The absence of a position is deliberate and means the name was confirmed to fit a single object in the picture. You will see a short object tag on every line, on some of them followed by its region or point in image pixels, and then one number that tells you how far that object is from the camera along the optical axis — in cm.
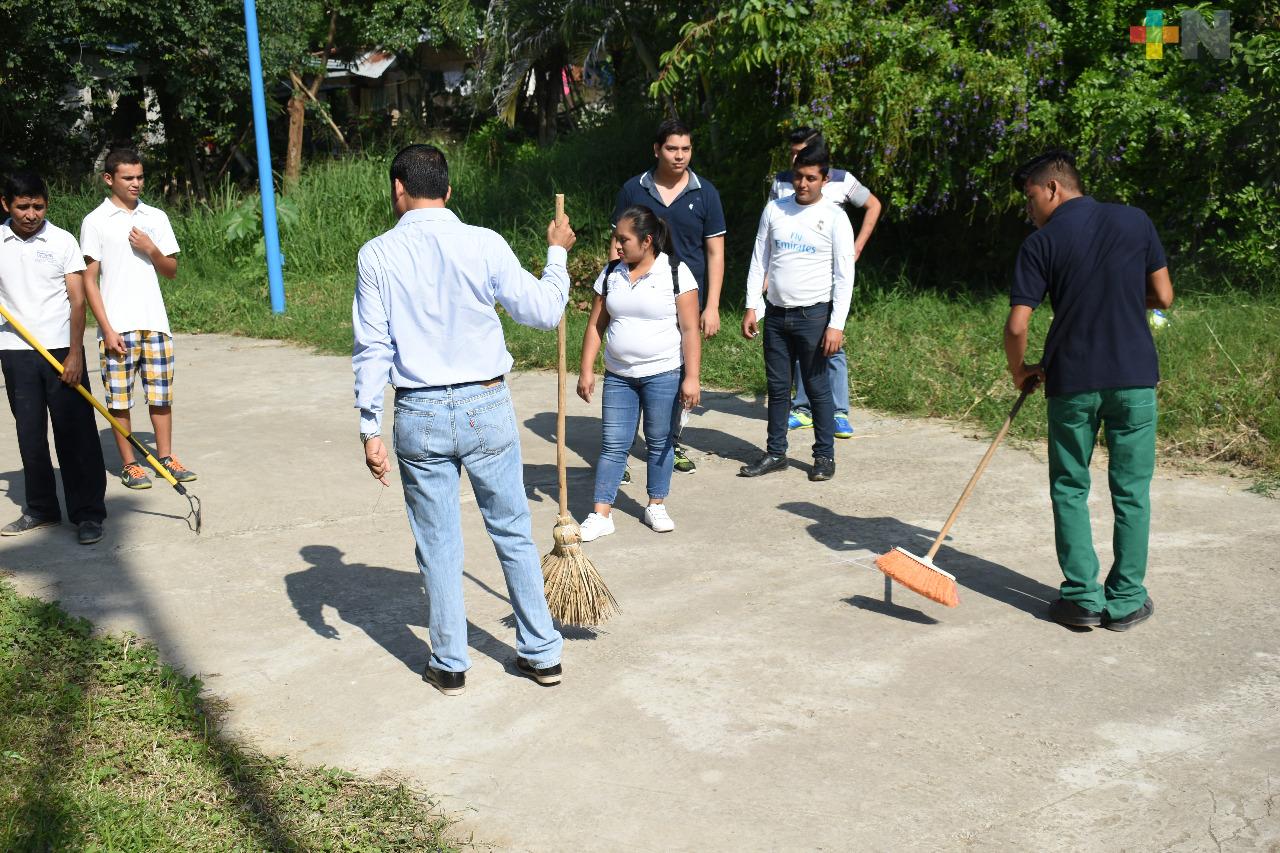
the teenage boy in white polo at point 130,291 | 650
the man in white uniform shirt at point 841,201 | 762
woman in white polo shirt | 583
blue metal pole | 1205
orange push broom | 468
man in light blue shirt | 400
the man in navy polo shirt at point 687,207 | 666
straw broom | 467
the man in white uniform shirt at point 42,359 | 599
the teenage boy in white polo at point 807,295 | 678
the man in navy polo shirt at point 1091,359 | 459
